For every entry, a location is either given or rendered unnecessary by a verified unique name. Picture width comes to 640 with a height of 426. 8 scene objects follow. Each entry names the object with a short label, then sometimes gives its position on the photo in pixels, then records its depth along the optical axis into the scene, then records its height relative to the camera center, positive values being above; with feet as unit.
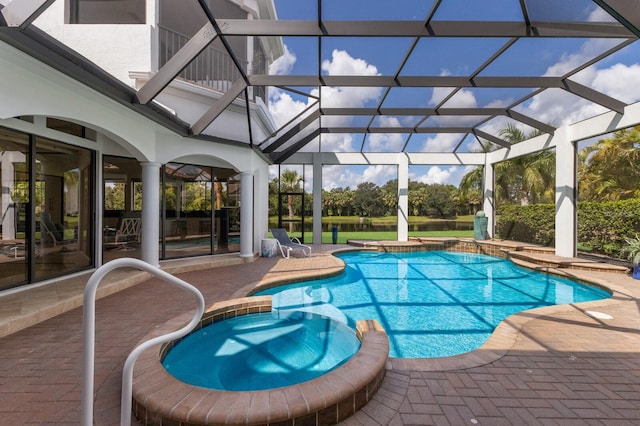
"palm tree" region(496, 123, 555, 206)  51.34 +6.99
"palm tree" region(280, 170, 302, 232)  60.03 +6.12
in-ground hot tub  7.42 -4.96
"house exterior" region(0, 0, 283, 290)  17.15 +4.47
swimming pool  16.24 -6.42
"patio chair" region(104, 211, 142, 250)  32.50 -2.45
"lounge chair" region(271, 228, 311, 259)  34.89 -4.08
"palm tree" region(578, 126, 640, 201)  45.09 +6.82
